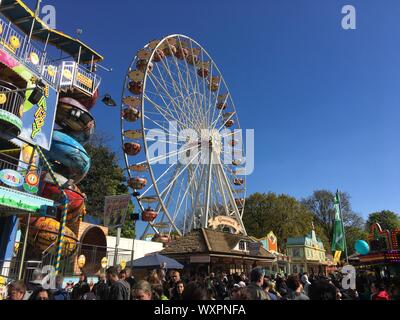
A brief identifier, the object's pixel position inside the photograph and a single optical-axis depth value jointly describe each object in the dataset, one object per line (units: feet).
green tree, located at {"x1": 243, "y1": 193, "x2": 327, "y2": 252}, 140.77
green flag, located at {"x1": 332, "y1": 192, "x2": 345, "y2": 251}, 51.55
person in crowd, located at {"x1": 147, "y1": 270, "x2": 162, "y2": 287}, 18.90
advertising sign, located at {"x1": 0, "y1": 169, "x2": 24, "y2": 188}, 33.91
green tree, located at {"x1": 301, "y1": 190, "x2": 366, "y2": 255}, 170.81
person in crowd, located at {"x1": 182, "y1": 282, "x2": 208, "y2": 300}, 9.25
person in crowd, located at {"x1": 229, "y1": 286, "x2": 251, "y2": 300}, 10.32
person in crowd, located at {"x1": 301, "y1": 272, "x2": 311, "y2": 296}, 34.04
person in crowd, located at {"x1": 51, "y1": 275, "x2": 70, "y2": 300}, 15.34
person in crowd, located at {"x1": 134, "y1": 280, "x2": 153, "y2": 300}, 11.21
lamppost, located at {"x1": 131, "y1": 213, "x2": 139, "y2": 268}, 45.12
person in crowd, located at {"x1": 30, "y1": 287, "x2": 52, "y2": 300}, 12.39
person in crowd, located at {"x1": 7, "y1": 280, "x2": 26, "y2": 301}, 11.74
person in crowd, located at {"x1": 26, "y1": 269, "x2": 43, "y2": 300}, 16.78
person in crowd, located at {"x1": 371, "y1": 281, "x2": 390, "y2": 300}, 15.74
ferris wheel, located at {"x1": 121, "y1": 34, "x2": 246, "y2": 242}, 65.10
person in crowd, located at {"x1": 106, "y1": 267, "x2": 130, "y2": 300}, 15.07
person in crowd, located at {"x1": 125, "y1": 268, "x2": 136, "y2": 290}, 21.91
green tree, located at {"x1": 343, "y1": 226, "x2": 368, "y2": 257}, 168.78
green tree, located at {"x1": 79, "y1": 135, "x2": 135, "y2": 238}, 102.47
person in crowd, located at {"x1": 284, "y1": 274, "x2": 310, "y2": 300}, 14.37
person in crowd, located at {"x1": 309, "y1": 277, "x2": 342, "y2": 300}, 11.71
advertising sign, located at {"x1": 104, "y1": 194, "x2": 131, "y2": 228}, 37.91
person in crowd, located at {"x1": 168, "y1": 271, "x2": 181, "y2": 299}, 20.45
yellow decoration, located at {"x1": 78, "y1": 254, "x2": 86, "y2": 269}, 42.44
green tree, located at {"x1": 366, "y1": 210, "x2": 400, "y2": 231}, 187.52
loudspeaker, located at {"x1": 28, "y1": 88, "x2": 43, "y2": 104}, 29.60
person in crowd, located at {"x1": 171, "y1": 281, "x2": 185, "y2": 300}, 19.27
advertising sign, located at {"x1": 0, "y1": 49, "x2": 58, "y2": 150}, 42.39
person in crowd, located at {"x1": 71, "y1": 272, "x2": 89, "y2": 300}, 22.18
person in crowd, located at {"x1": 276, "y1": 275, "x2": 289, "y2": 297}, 25.93
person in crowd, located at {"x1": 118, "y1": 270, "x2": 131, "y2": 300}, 20.30
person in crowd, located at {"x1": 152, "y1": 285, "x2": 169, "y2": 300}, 17.21
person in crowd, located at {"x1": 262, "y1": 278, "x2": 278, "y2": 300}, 16.30
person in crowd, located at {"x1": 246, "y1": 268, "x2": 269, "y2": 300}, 10.62
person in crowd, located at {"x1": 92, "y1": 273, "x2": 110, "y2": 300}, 17.27
